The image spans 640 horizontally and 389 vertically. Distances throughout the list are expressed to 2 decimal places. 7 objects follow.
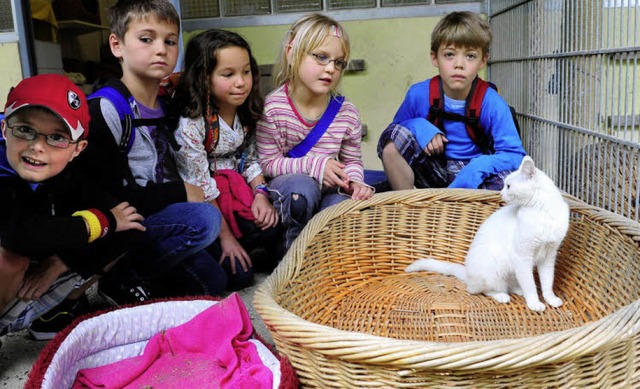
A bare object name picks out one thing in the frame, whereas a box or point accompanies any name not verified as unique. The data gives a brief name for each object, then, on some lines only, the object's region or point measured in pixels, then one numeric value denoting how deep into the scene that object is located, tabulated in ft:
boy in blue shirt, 7.06
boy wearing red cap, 4.60
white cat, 4.57
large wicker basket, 3.30
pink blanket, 4.62
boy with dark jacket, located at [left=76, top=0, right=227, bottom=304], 5.78
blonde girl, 6.72
